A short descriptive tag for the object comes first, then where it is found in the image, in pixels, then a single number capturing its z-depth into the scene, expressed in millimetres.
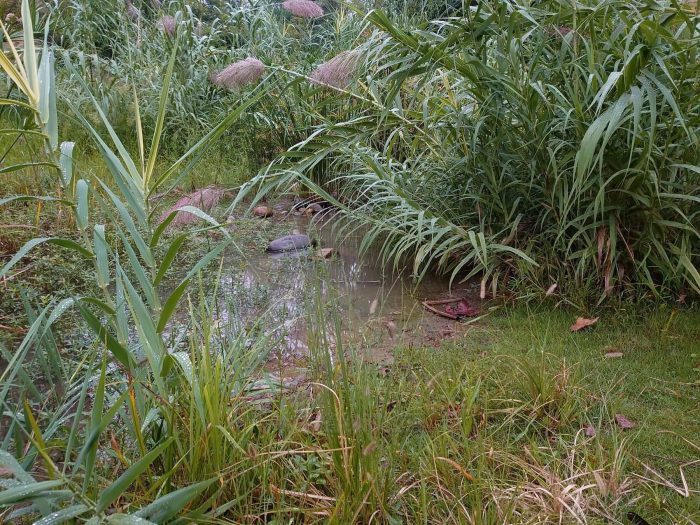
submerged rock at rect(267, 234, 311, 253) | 4074
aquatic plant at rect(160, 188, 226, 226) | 2943
